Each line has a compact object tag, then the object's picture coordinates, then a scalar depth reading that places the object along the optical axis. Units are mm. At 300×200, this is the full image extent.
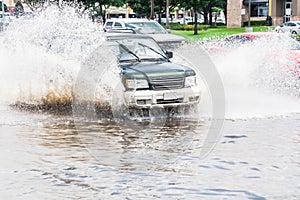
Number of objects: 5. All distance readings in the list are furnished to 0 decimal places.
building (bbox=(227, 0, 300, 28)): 66375
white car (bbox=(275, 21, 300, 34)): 53375
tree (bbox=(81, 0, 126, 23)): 59312
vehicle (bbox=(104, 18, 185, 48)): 30703
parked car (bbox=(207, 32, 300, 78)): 15580
